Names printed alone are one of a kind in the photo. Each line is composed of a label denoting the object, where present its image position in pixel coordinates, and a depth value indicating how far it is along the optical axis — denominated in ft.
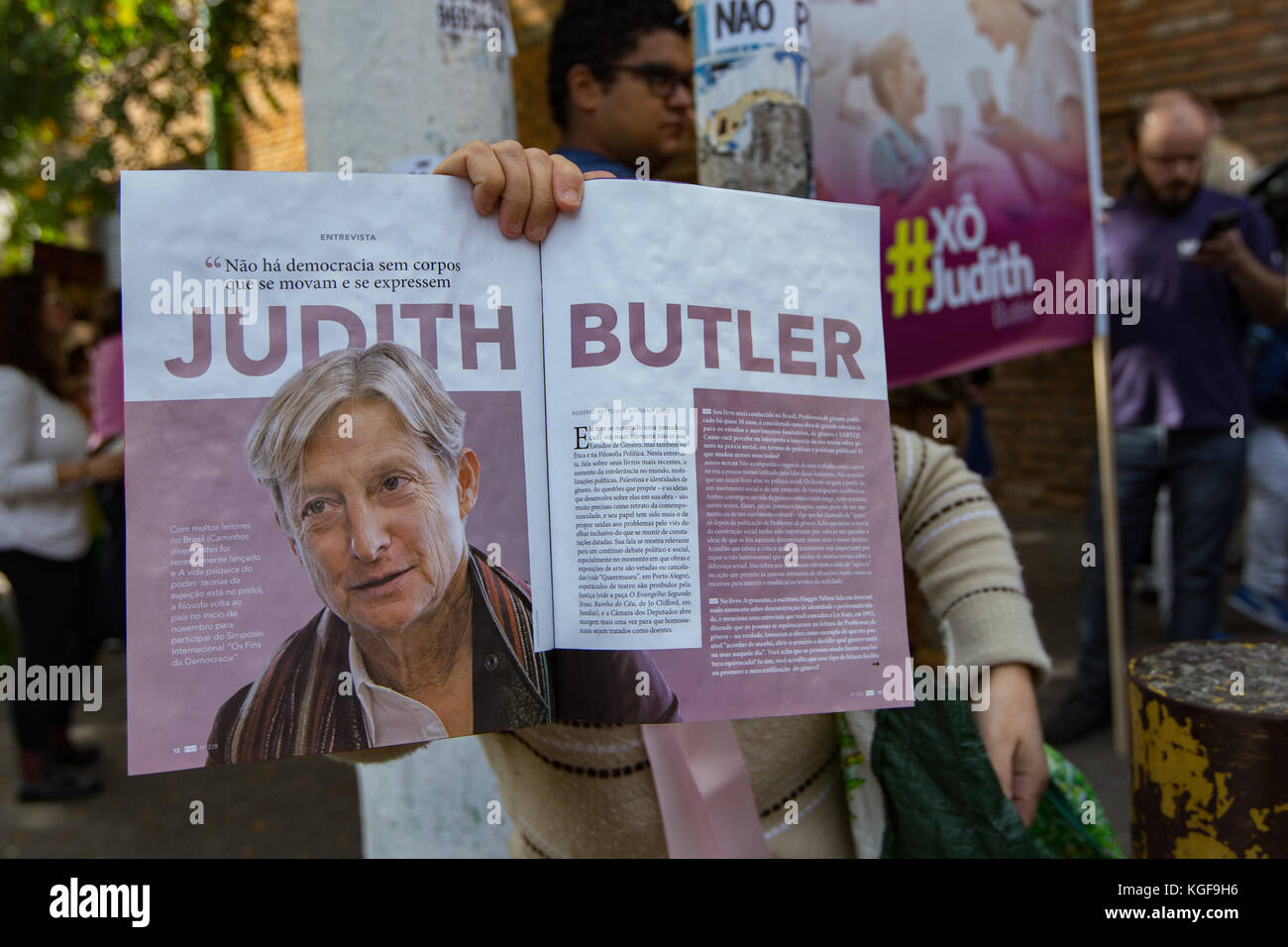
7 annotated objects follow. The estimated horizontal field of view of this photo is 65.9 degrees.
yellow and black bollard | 4.11
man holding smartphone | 11.76
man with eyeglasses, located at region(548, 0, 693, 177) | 6.24
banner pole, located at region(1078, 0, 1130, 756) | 10.21
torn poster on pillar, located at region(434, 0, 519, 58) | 6.75
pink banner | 8.92
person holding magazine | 4.66
